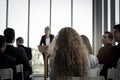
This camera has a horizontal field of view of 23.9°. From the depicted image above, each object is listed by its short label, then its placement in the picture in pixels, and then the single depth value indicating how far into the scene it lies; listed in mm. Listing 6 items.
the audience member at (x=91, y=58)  3417
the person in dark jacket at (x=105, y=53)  3693
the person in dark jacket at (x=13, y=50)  4031
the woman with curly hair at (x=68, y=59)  2674
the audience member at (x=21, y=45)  6241
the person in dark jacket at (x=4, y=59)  3658
